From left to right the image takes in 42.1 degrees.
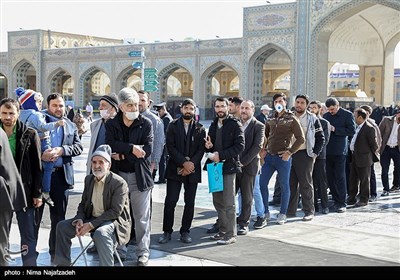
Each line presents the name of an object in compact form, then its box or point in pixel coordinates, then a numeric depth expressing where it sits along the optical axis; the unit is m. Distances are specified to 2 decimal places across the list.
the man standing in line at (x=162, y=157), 9.45
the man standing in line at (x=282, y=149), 6.34
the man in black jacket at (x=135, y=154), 4.59
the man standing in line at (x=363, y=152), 7.55
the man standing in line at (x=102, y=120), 5.07
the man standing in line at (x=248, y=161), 5.71
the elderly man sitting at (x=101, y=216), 3.90
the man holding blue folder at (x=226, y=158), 5.27
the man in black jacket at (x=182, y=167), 5.27
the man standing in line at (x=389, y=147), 8.61
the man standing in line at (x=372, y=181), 8.02
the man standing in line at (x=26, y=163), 4.03
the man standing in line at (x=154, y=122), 5.71
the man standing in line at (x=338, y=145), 7.27
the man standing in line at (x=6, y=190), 3.33
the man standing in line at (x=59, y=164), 4.66
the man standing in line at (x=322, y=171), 6.95
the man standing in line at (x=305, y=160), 6.54
